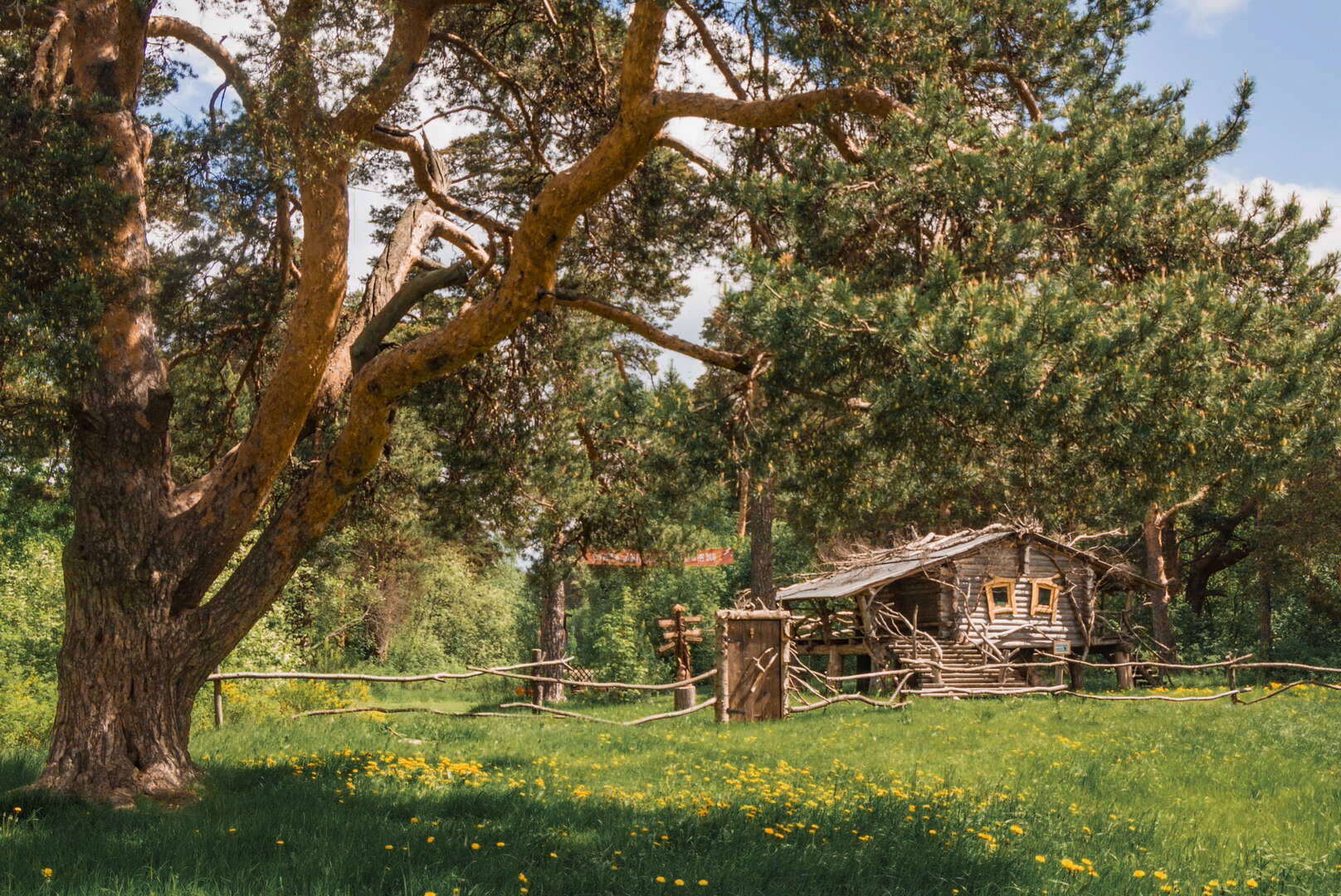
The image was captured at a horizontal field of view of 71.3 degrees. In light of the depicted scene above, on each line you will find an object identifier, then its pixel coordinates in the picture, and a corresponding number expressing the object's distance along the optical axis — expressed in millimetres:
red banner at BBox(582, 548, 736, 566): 12709
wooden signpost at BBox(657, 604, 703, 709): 22547
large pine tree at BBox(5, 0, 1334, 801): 6281
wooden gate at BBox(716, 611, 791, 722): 14516
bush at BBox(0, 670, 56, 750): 11312
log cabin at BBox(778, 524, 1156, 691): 23125
